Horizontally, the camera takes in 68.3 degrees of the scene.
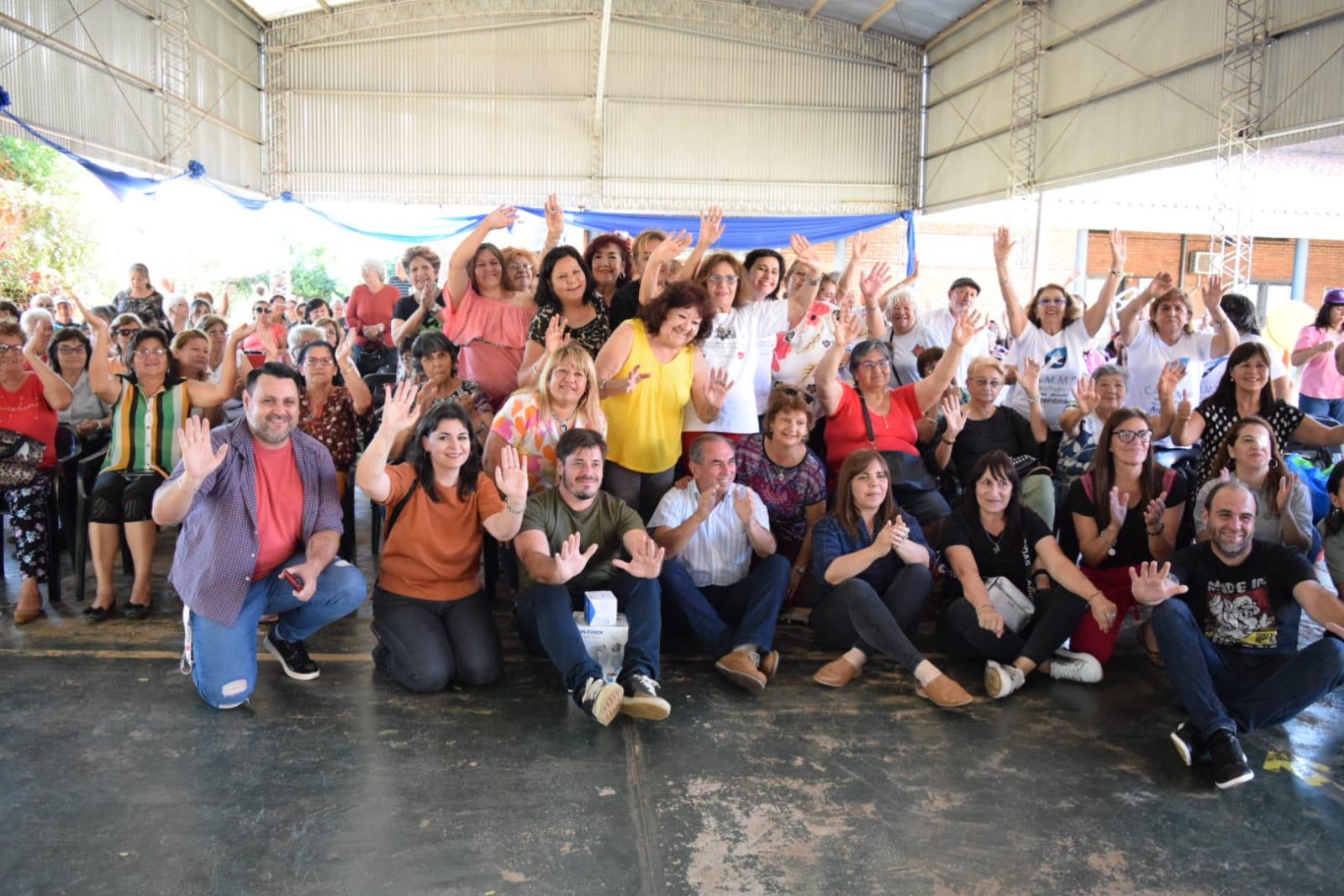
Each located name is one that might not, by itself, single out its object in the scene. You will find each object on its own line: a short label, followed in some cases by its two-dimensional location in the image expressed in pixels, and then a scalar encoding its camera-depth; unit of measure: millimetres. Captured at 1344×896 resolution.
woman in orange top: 3379
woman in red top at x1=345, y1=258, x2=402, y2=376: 6969
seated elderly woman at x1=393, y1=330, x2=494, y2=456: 4395
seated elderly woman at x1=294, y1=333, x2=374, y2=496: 4531
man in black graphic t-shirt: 2959
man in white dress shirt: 3574
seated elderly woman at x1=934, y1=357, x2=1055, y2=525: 4566
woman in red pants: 3793
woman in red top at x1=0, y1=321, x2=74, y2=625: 4051
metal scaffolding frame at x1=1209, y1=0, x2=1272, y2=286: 9383
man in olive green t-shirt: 3148
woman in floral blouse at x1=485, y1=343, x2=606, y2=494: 3803
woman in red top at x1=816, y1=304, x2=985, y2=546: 4363
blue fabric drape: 13266
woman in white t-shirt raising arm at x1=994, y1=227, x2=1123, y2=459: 5047
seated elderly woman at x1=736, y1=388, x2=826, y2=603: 4141
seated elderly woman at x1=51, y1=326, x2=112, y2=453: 4734
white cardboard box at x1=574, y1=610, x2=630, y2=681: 3379
